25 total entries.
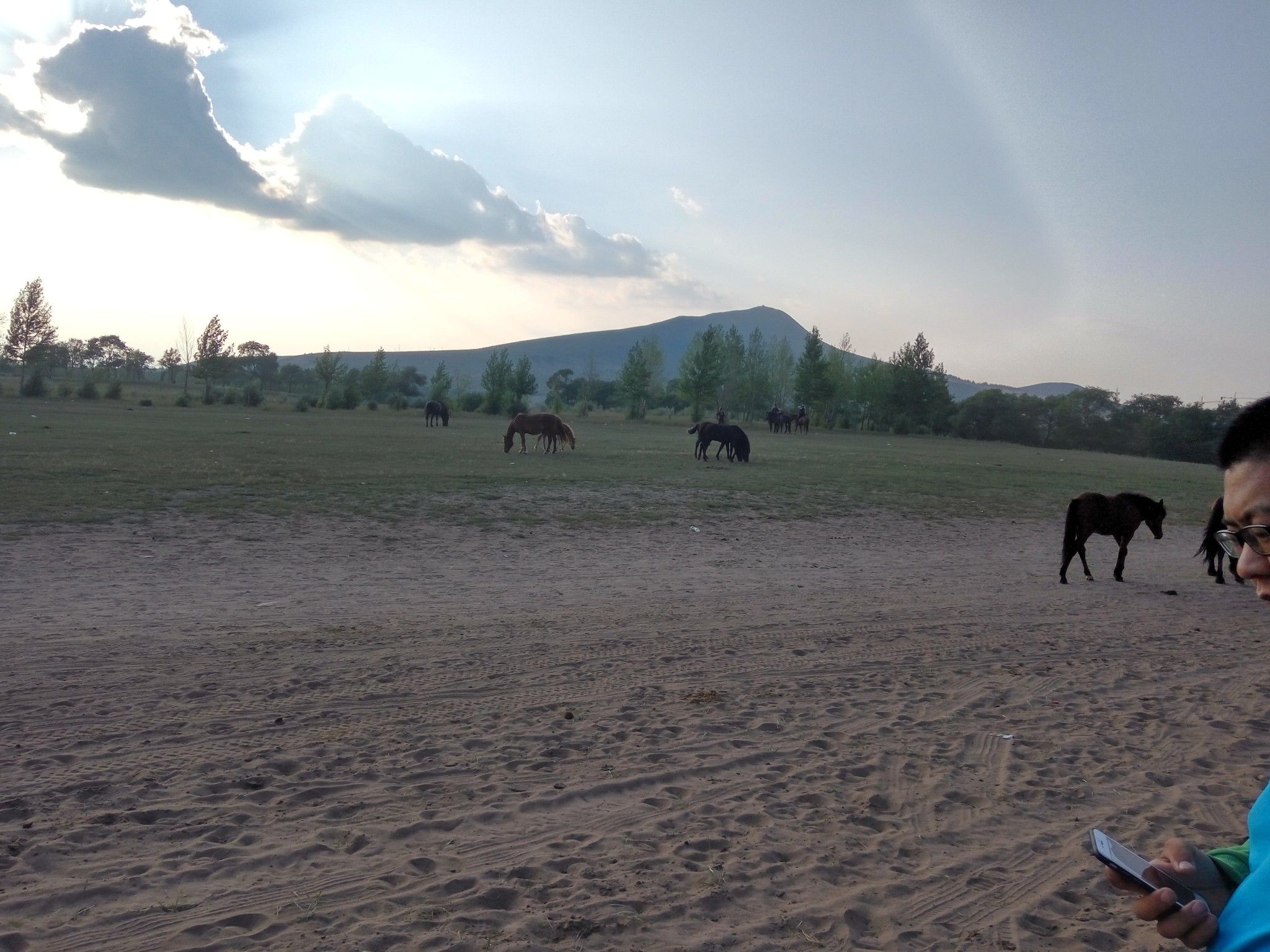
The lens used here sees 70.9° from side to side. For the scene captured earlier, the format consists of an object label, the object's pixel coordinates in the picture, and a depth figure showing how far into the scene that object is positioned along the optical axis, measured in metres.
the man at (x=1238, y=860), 1.58
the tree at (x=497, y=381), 81.06
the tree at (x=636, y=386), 79.38
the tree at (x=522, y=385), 81.38
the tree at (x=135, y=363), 131.12
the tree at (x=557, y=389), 87.50
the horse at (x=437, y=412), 50.31
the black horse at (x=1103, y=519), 12.59
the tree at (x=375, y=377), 91.69
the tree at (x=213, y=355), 83.38
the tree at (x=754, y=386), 93.88
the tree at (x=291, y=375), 130.62
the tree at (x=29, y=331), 68.88
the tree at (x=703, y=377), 80.25
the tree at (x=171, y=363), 122.50
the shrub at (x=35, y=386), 59.00
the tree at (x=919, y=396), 79.81
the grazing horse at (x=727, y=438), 30.03
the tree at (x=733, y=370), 97.06
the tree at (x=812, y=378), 80.69
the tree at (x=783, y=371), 115.06
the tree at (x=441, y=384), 88.62
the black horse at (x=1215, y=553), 11.22
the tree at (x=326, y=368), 84.88
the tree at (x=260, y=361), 133.00
